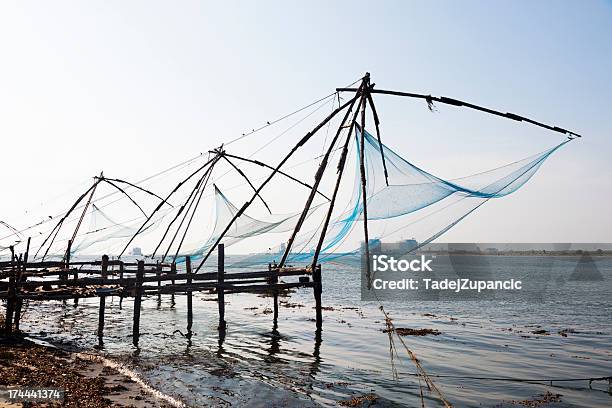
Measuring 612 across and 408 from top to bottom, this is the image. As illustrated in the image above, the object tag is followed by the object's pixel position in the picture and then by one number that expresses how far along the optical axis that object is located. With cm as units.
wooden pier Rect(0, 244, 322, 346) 1380
